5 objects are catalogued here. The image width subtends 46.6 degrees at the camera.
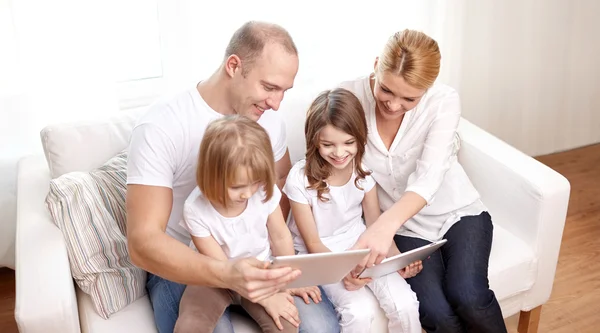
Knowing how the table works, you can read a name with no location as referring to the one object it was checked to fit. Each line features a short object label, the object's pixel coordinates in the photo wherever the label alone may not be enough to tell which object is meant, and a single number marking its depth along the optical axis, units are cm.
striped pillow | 182
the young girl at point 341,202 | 187
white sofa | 179
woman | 189
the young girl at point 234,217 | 163
